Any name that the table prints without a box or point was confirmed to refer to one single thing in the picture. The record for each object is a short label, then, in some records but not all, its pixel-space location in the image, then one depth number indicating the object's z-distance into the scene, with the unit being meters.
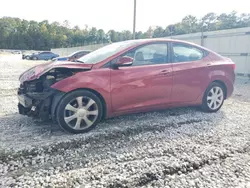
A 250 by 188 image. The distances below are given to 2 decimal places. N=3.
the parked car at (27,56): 31.68
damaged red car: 3.21
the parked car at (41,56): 31.29
